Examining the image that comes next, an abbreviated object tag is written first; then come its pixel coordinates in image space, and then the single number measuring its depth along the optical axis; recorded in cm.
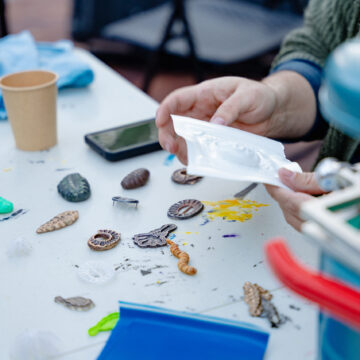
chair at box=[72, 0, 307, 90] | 206
